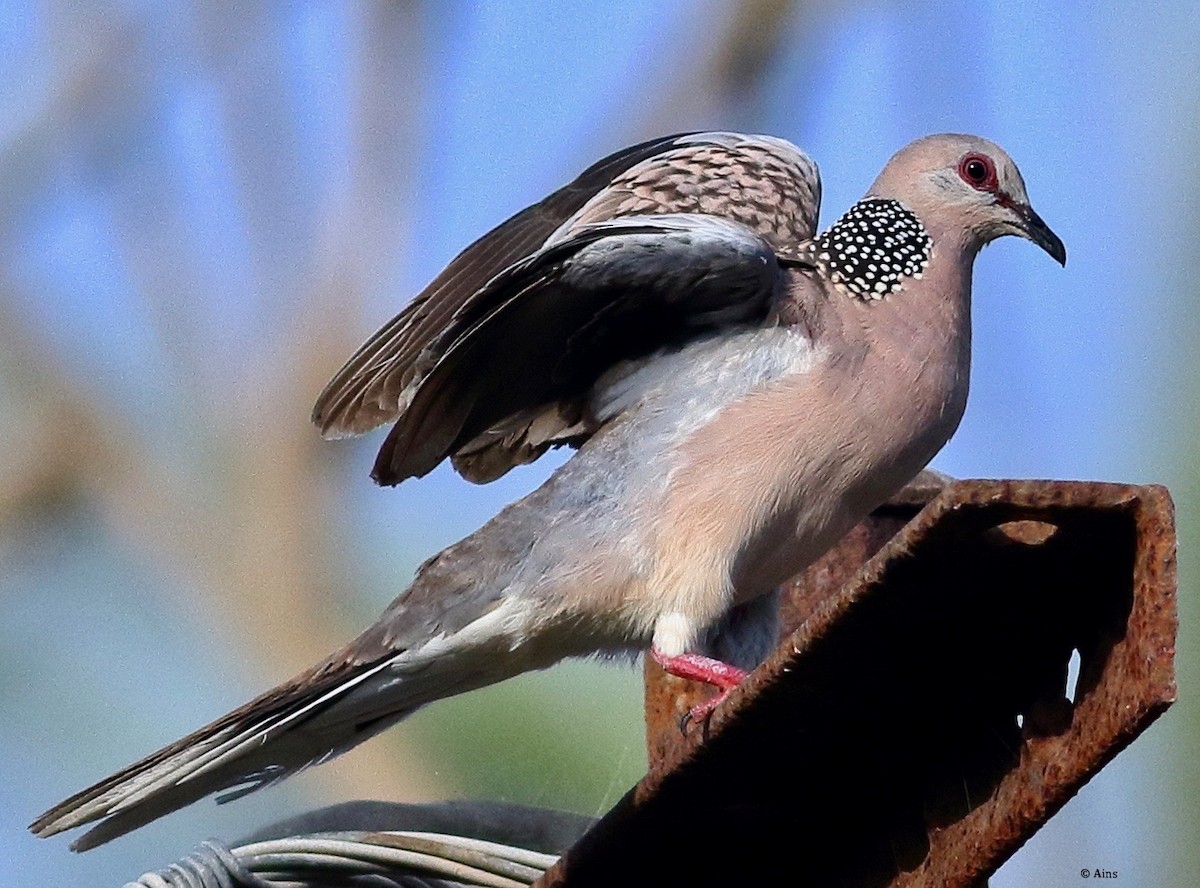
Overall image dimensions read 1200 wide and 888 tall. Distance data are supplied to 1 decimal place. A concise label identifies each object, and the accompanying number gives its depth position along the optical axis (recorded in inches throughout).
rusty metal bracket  219.3
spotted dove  226.4
